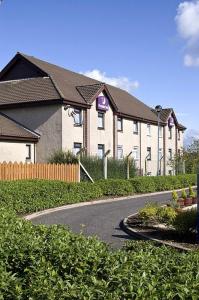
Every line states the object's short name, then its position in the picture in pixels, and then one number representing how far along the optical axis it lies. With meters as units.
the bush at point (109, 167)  31.62
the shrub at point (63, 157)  32.16
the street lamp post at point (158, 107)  38.84
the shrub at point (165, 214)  16.00
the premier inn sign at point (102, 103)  38.44
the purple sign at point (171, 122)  54.29
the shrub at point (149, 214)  16.31
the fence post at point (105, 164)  32.12
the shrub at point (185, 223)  13.33
